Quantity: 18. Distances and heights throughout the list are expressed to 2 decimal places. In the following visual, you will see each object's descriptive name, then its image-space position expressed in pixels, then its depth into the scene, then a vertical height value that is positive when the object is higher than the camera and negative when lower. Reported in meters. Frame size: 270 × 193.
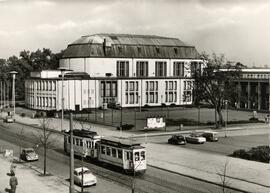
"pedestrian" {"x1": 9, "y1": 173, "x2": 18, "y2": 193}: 26.64 -5.83
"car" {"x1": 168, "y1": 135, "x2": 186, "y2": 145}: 47.19 -5.66
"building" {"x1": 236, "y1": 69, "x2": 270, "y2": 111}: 88.69 -1.05
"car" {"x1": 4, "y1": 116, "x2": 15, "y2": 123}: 70.94 -5.28
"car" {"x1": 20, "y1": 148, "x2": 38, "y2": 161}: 39.56 -6.09
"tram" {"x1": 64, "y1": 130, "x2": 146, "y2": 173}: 32.72 -5.05
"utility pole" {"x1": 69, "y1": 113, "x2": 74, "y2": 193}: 19.71 -3.62
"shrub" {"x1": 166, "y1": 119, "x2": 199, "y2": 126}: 64.06 -5.16
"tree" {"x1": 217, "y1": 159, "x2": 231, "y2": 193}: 28.43 -6.49
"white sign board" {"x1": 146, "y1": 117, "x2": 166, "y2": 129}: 55.44 -4.48
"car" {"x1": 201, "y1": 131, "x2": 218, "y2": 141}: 50.03 -5.54
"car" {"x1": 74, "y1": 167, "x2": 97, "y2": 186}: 29.42 -6.09
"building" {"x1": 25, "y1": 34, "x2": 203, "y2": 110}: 84.19 +2.53
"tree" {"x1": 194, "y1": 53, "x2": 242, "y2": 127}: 63.16 +0.86
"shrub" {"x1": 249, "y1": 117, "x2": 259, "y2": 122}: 69.25 -5.04
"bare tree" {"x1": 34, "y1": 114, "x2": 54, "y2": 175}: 46.56 -6.02
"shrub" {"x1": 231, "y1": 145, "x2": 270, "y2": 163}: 38.19 -5.90
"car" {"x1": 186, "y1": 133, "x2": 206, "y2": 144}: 47.97 -5.62
